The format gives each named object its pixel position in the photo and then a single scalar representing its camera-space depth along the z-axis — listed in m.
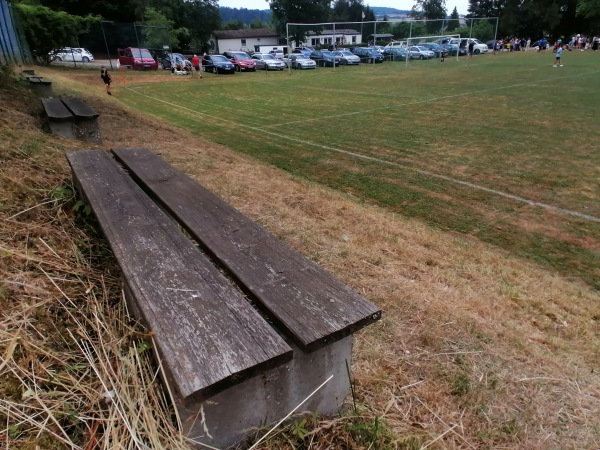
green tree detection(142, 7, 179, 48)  33.59
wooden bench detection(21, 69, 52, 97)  9.64
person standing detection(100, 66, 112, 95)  17.53
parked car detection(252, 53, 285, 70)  33.72
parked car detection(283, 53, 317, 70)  34.59
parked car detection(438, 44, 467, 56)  40.62
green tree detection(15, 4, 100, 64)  23.02
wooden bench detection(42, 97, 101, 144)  5.92
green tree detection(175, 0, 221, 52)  54.22
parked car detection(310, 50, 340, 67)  35.65
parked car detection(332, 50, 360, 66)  35.66
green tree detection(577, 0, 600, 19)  53.06
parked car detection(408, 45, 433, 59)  36.03
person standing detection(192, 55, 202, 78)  29.52
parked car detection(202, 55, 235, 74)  30.38
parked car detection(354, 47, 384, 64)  37.18
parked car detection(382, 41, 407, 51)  37.66
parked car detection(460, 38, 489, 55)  41.90
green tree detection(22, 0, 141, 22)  38.97
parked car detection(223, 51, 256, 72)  33.00
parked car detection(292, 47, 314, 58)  38.99
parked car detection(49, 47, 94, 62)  28.94
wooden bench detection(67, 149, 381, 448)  1.37
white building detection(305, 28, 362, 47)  49.25
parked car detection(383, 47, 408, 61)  36.32
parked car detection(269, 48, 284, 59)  36.75
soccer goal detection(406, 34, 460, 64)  38.50
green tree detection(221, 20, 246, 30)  83.75
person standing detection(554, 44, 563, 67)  28.80
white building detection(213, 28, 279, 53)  71.18
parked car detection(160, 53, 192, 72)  30.15
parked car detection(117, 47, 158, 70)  30.25
